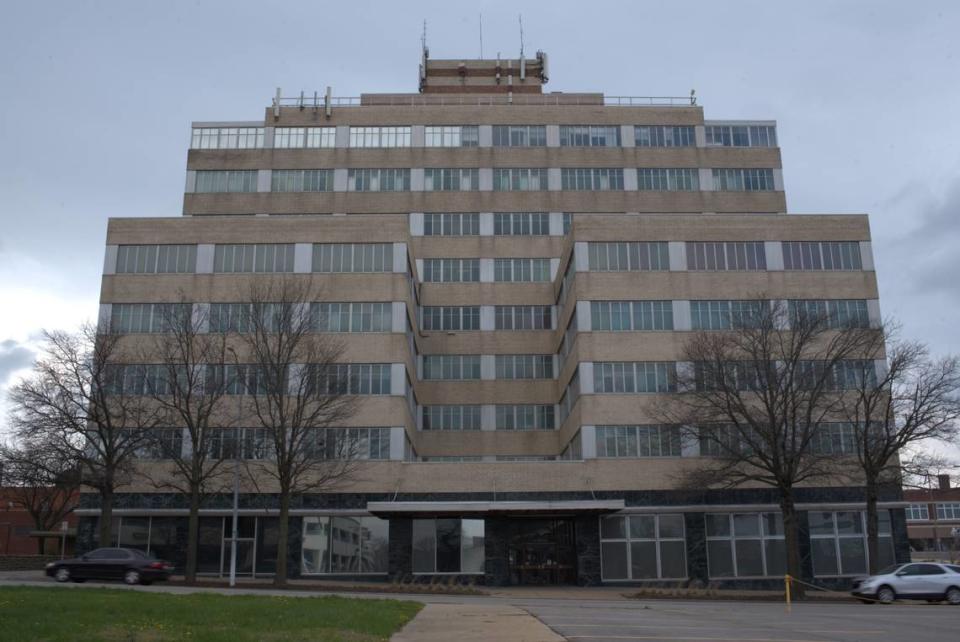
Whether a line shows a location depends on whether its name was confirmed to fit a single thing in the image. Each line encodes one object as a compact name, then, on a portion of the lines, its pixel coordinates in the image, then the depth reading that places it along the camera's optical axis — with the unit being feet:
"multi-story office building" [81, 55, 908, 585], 143.02
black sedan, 111.55
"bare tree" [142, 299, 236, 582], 130.62
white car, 106.32
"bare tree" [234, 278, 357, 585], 128.77
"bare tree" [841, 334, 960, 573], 121.80
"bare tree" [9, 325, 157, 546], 127.95
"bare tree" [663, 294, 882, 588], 121.90
